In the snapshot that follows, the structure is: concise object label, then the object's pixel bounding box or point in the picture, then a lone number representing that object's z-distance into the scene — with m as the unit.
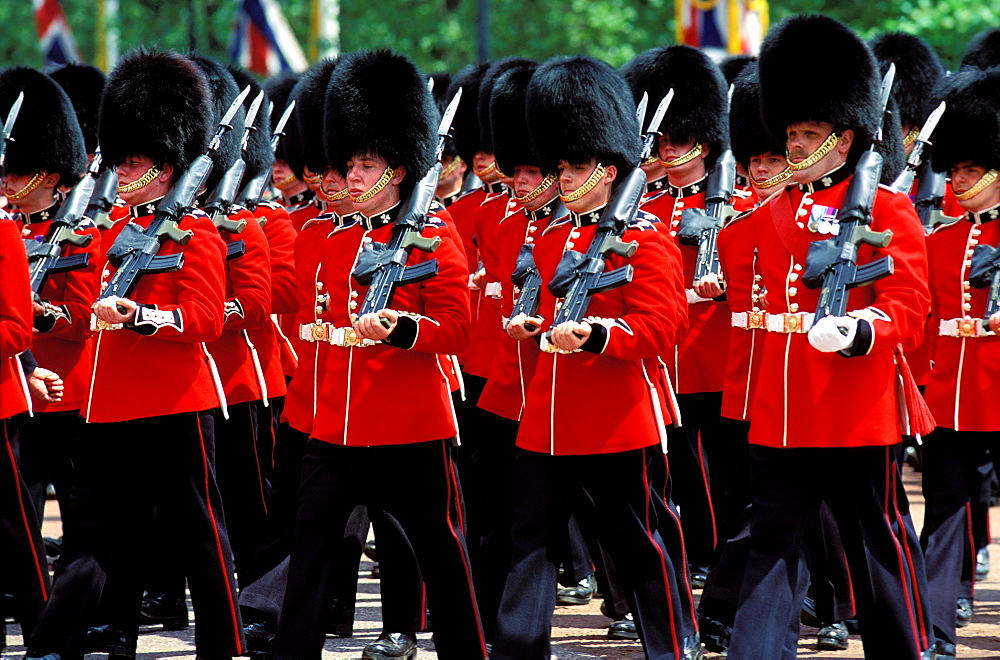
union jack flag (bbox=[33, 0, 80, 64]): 38.34
